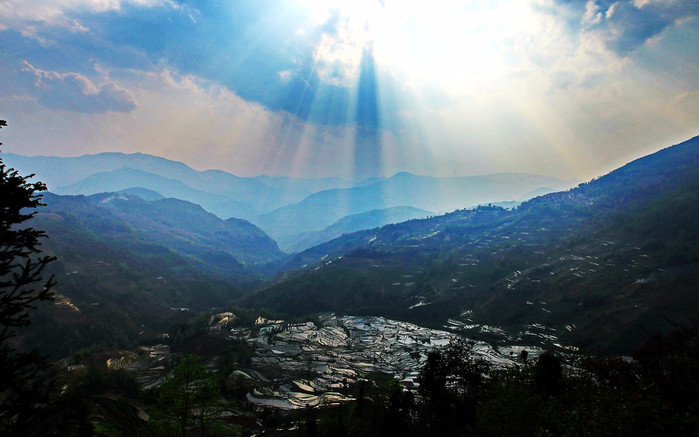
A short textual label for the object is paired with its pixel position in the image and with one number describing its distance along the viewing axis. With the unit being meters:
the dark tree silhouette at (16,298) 15.45
